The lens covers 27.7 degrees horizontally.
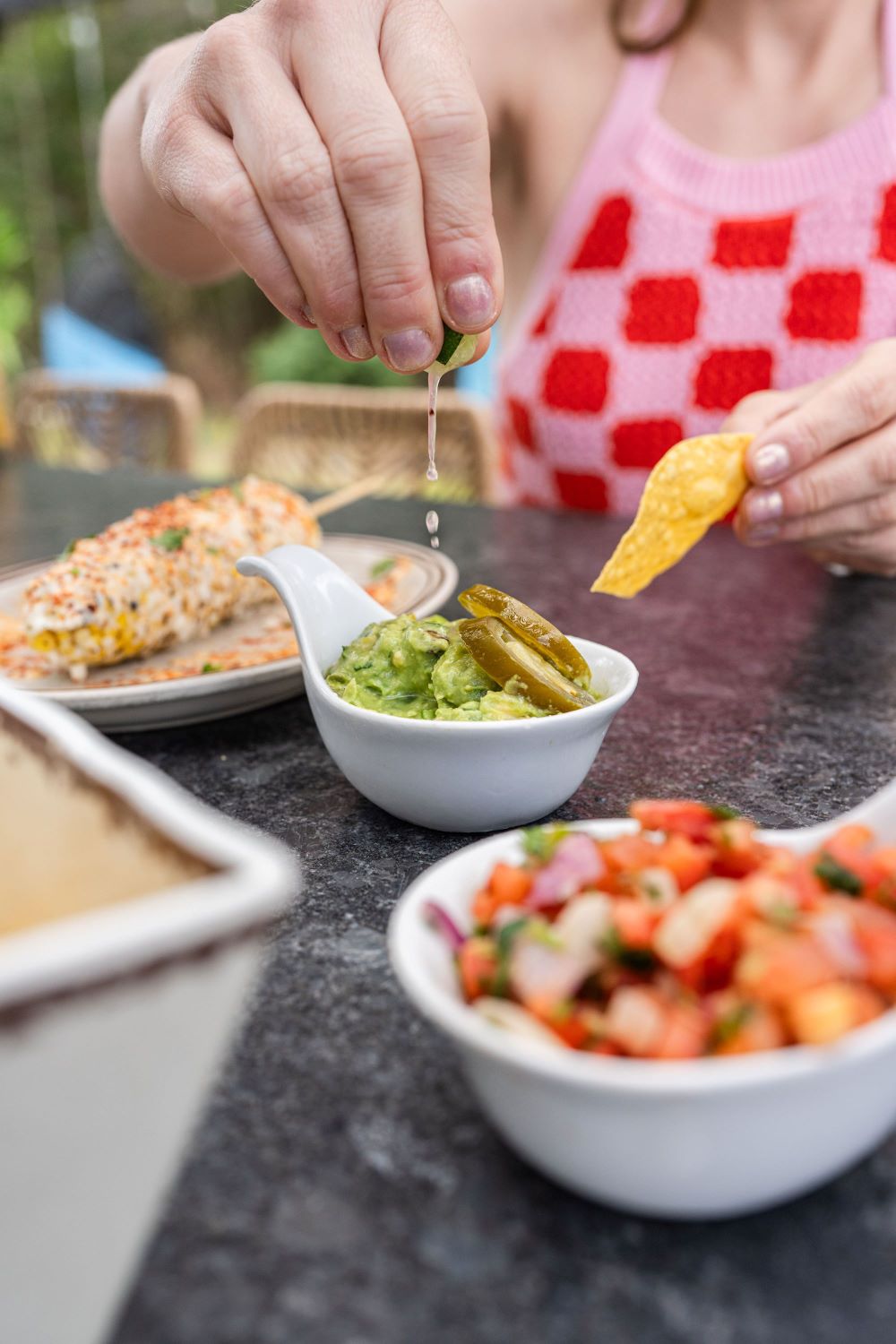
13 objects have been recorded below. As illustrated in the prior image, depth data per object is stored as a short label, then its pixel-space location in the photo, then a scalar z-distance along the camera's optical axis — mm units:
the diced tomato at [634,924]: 330
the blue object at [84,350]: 2969
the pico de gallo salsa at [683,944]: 319
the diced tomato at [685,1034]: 319
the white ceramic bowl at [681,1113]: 306
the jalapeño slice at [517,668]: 449
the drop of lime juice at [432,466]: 508
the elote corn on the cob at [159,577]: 553
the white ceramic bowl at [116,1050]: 250
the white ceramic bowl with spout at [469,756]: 436
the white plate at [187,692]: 500
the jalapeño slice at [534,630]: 462
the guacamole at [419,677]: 450
